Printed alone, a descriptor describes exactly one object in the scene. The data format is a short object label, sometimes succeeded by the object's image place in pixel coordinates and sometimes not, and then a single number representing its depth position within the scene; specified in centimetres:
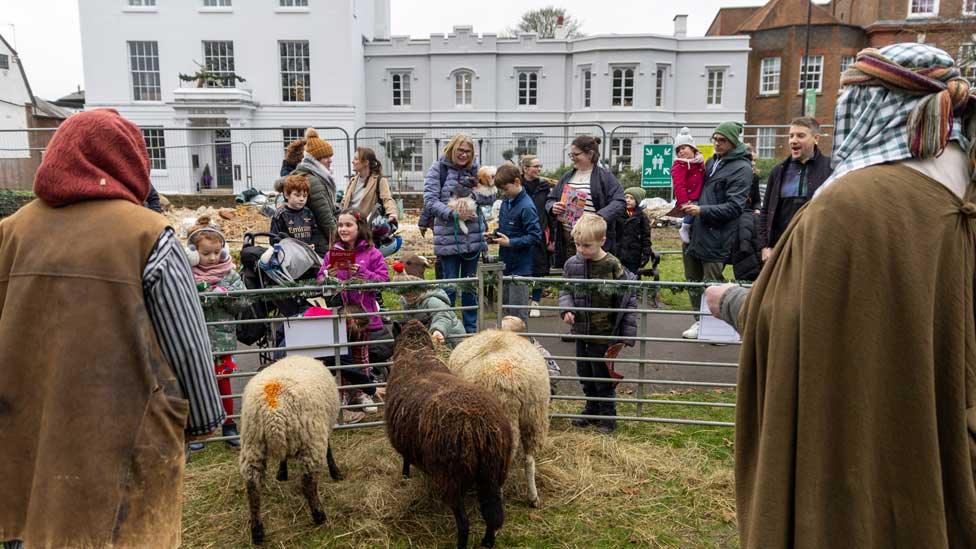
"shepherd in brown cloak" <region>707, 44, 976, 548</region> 172
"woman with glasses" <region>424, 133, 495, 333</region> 695
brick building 3766
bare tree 4862
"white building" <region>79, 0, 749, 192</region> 2955
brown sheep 353
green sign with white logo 1469
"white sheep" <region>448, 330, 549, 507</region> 411
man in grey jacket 684
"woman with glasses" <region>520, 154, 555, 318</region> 807
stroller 552
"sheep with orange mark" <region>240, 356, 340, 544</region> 386
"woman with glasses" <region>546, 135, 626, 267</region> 674
